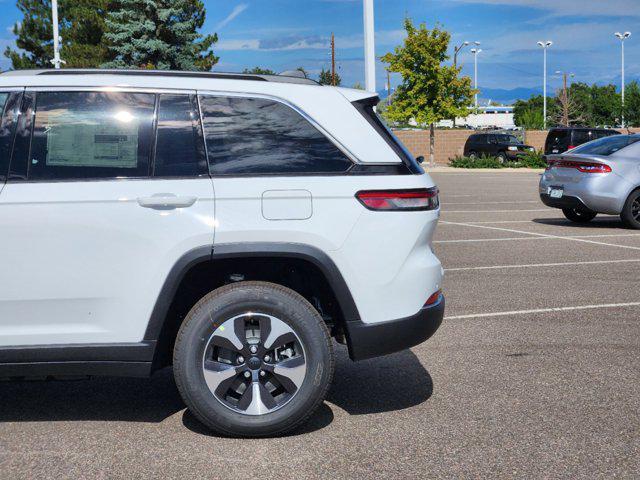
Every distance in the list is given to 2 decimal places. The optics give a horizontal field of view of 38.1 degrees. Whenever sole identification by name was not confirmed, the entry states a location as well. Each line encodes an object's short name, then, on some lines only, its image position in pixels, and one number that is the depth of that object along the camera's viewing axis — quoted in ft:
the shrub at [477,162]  139.54
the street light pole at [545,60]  292.36
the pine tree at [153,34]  150.20
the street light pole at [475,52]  345.27
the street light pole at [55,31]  116.86
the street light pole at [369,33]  70.92
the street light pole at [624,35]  282.11
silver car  46.80
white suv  14.43
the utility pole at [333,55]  245.65
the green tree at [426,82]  149.38
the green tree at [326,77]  289.92
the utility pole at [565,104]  244.42
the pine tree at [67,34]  166.20
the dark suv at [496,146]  142.00
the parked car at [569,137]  116.98
